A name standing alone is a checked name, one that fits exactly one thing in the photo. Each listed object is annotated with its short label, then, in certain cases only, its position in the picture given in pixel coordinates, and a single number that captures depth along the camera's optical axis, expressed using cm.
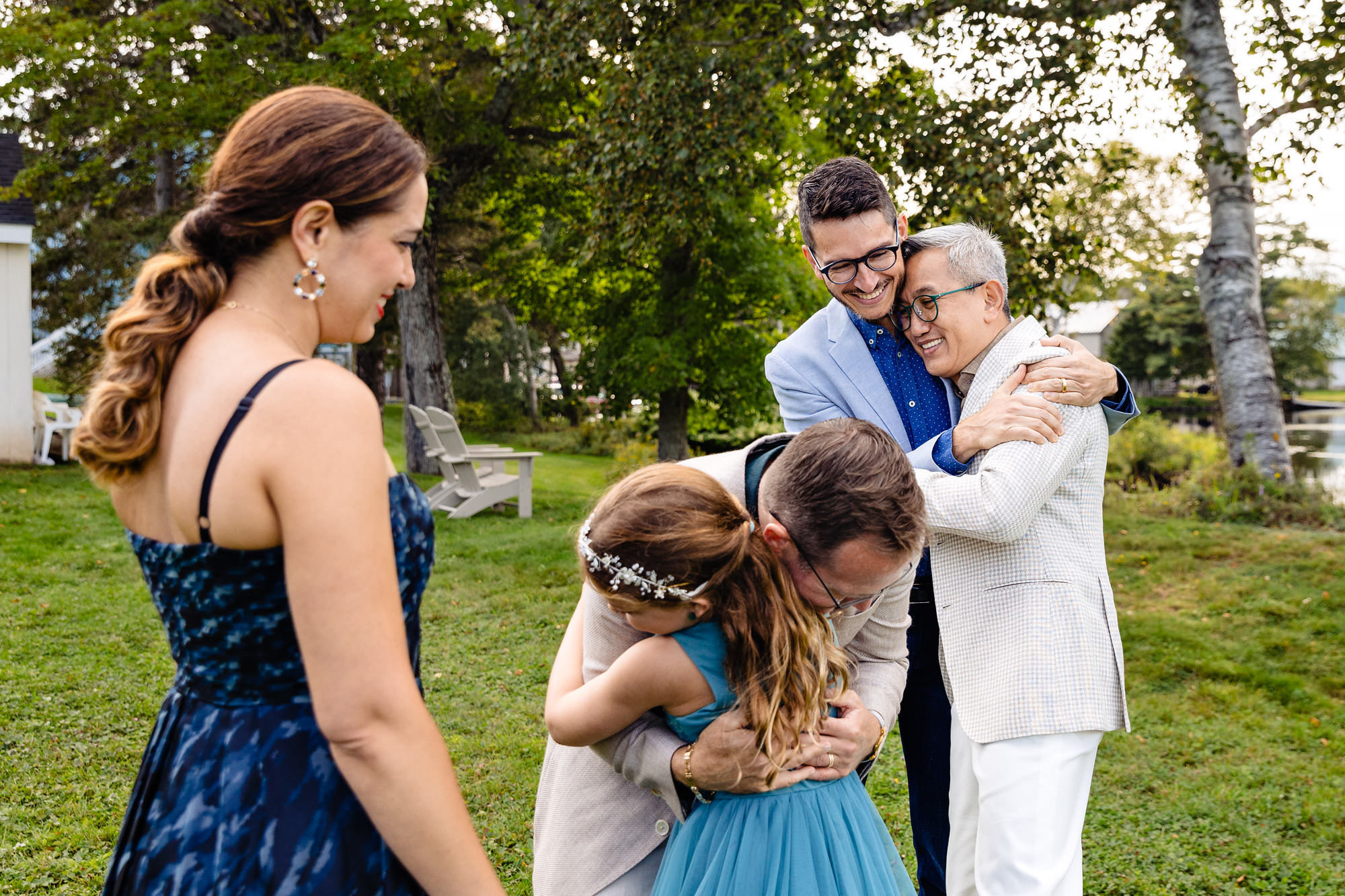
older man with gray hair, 238
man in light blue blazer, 248
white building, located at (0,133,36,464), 1358
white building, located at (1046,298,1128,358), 4903
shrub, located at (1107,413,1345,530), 951
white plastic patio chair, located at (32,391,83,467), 1398
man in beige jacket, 186
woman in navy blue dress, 131
